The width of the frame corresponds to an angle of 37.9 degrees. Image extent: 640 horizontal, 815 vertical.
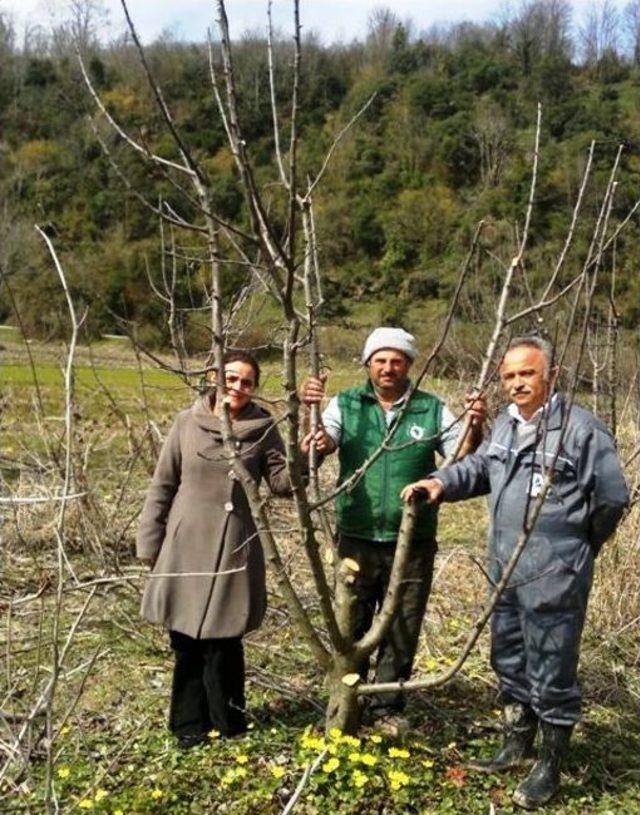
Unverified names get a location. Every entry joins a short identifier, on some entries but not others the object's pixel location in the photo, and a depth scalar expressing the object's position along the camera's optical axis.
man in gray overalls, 2.94
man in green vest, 3.45
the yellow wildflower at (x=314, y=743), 3.25
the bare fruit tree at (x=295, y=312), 2.03
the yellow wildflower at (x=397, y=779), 3.07
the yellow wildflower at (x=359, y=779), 3.08
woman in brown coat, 3.36
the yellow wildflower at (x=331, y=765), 3.08
